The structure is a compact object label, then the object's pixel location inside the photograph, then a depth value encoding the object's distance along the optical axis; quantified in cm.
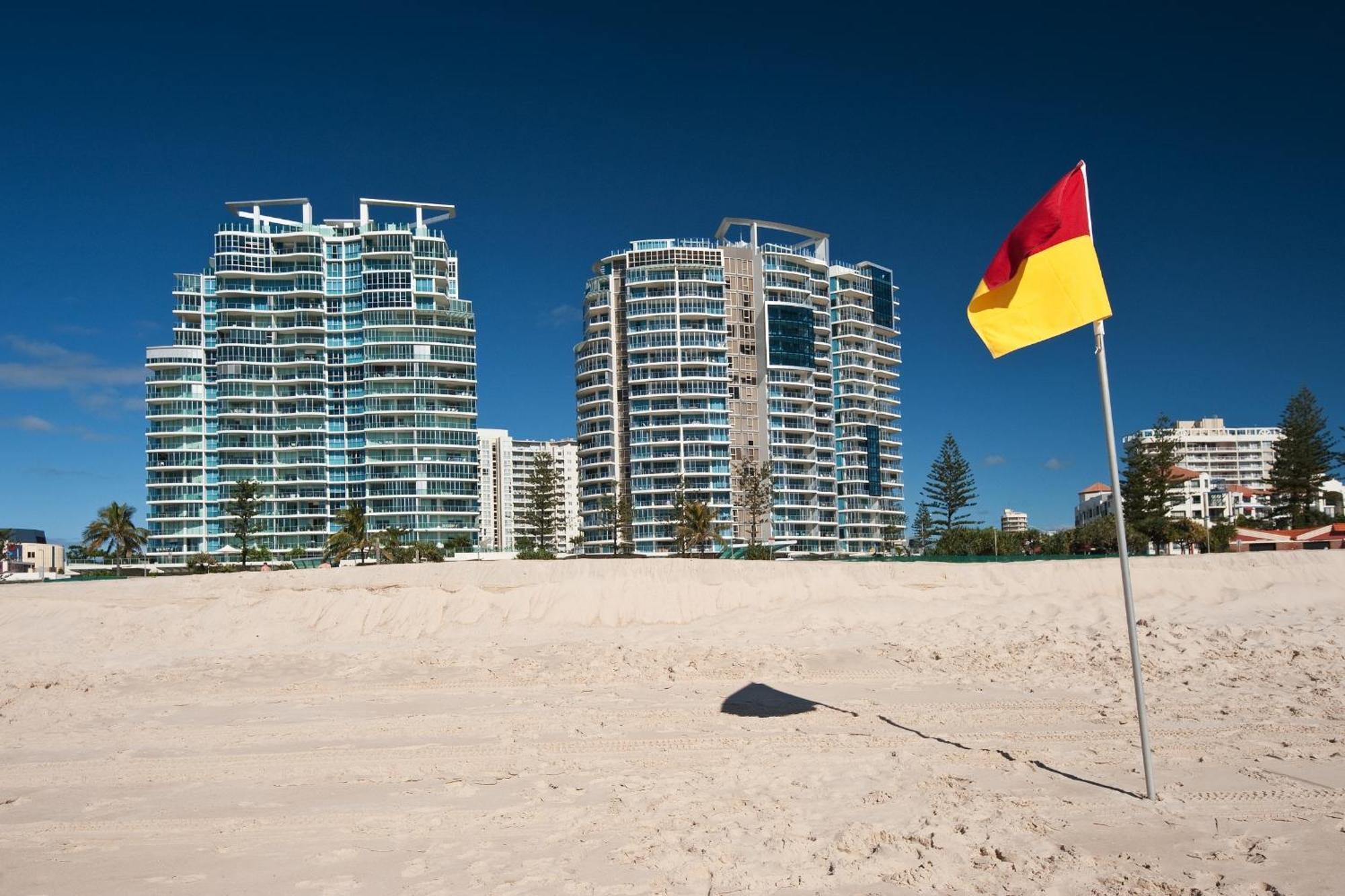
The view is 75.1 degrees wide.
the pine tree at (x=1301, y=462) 6925
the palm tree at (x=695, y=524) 7112
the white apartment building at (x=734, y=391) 8544
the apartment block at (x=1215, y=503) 12719
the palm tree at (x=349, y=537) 6266
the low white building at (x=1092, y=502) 14862
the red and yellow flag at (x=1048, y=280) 760
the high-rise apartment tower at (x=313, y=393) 8019
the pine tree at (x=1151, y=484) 6488
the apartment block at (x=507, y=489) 16775
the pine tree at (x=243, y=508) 7294
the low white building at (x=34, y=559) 10140
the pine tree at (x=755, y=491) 7775
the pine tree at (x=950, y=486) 8538
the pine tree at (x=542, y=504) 7881
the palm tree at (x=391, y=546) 6391
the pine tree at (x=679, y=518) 7244
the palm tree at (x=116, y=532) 7238
